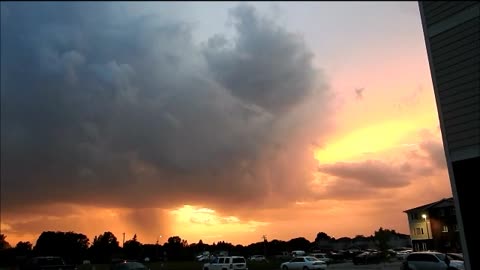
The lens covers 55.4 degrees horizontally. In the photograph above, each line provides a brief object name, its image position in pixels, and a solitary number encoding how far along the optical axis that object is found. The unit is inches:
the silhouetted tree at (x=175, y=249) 4773.6
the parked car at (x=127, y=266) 1119.8
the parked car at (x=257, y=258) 3503.9
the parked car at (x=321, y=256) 2859.7
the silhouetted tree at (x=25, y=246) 5481.8
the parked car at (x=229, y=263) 1498.5
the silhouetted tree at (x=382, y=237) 2873.5
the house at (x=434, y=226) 3179.9
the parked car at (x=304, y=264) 1693.8
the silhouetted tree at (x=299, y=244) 6471.5
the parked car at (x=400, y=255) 2744.1
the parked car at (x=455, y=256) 1237.1
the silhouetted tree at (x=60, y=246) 4837.6
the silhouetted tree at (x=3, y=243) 4234.0
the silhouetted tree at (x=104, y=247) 5078.7
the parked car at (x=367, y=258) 2450.8
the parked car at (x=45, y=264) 1348.4
